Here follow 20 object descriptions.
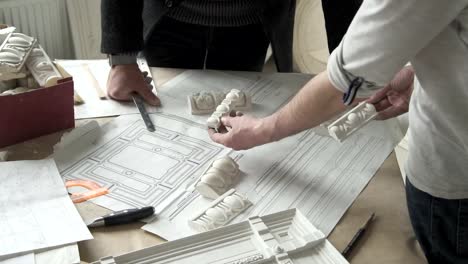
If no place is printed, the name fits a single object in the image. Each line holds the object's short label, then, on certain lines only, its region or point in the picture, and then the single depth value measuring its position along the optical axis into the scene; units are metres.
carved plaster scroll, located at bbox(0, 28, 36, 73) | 1.16
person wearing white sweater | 0.73
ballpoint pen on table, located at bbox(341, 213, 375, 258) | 0.91
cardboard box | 1.10
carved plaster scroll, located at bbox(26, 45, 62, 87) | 1.16
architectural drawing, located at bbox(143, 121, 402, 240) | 0.99
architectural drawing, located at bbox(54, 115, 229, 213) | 1.04
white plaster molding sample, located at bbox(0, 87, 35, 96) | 1.13
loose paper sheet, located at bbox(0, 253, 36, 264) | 0.84
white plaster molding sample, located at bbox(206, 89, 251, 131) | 1.22
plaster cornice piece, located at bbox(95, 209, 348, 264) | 0.84
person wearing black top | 1.35
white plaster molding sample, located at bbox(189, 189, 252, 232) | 0.95
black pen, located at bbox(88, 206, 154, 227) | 0.94
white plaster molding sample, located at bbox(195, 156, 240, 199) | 1.02
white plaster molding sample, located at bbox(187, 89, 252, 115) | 1.29
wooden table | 0.91
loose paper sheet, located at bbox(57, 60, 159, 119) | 1.29
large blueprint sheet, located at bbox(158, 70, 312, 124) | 1.33
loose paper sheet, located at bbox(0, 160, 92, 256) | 0.88
